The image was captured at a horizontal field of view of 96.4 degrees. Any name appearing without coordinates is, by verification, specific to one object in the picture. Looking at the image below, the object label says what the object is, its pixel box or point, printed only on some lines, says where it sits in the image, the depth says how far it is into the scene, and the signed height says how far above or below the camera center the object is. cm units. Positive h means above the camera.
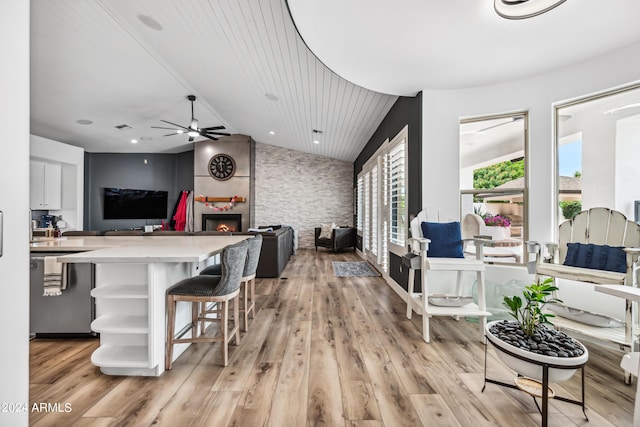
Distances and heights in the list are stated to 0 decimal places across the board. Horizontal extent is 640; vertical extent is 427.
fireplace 784 -27
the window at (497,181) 294 +36
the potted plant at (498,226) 300 -12
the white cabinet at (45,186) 607 +53
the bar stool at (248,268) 247 -50
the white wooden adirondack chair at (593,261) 188 -32
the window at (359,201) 732 +32
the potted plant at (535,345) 134 -65
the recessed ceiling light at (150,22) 320 +217
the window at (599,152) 230 +55
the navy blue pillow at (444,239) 273 -24
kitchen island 180 -63
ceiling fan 491 +147
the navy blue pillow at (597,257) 211 -32
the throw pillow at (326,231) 799 -52
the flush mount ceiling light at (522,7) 179 +132
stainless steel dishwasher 238 -79
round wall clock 791 +125
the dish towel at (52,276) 228 -53
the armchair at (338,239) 784 -73
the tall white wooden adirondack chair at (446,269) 240 -58
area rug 509 -108
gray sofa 473 -74
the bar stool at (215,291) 194 -55
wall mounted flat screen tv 778 +20
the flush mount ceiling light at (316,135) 624 +179
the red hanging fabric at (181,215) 805 -10
